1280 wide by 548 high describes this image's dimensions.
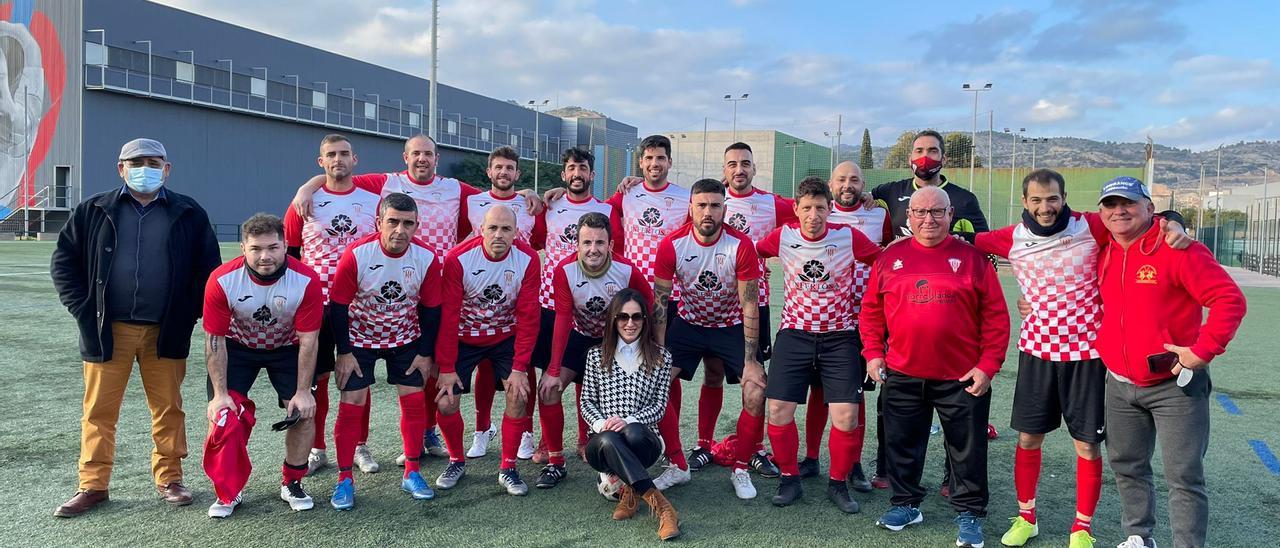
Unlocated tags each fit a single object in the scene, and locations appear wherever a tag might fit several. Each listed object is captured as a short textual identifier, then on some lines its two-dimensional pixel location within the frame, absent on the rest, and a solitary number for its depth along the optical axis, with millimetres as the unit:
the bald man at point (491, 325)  4867
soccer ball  4547
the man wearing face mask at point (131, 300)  4352
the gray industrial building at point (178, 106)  30906
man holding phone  3523
